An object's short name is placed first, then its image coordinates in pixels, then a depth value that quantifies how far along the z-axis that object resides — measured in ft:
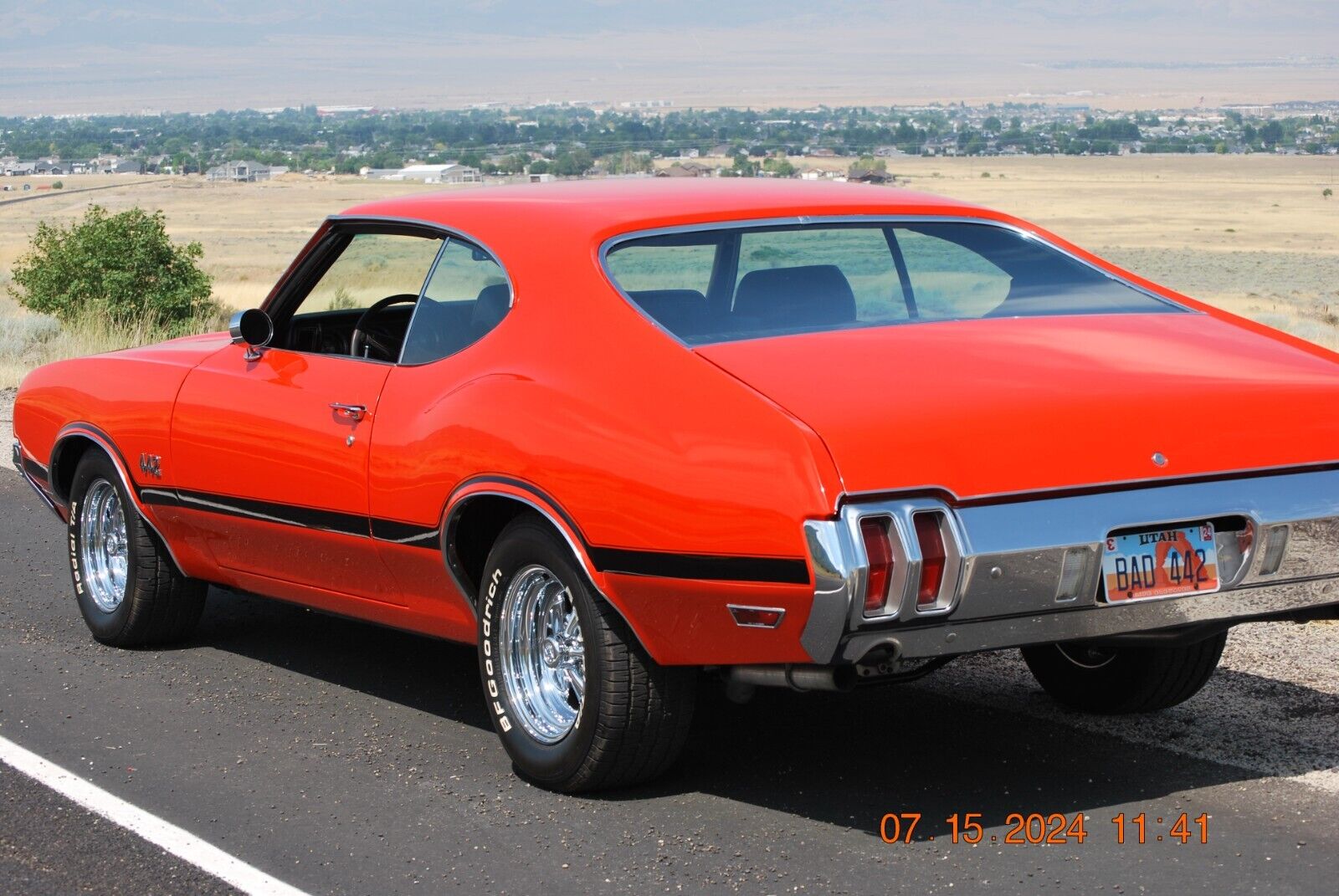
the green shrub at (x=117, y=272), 93.81
